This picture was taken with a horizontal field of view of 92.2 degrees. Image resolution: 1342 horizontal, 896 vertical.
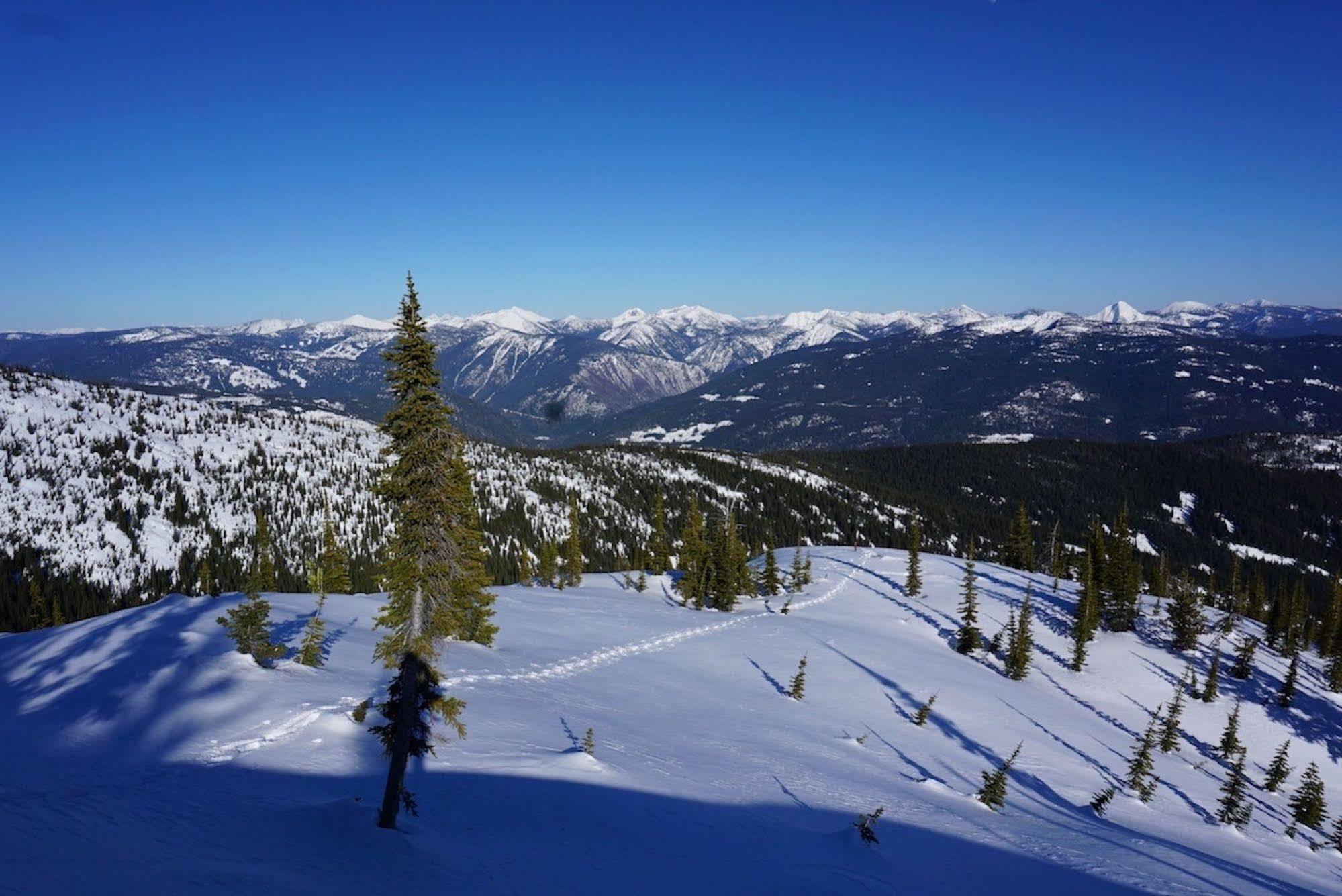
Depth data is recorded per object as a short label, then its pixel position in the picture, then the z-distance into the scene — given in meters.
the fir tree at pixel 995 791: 23.33
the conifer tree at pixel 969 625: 53.28
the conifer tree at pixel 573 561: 71.44
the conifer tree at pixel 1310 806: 33.04
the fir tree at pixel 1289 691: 52.94
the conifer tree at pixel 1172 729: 38.78
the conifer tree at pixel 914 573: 68.31
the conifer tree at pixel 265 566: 69.88
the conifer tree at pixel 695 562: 62.47
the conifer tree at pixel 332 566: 59.67
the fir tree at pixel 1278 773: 37.72
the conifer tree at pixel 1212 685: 50.19
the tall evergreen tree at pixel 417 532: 14.97
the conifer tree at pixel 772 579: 68.12
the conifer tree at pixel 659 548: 84.62
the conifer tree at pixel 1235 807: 29.44
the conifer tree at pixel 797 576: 69.50
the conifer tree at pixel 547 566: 72.50
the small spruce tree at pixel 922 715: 34.03
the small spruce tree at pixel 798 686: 35.06
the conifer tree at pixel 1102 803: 26.33
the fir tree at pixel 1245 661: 56.69
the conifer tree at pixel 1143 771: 30.30
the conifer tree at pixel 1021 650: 49.00
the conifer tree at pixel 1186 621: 59.53
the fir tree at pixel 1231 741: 39.84
